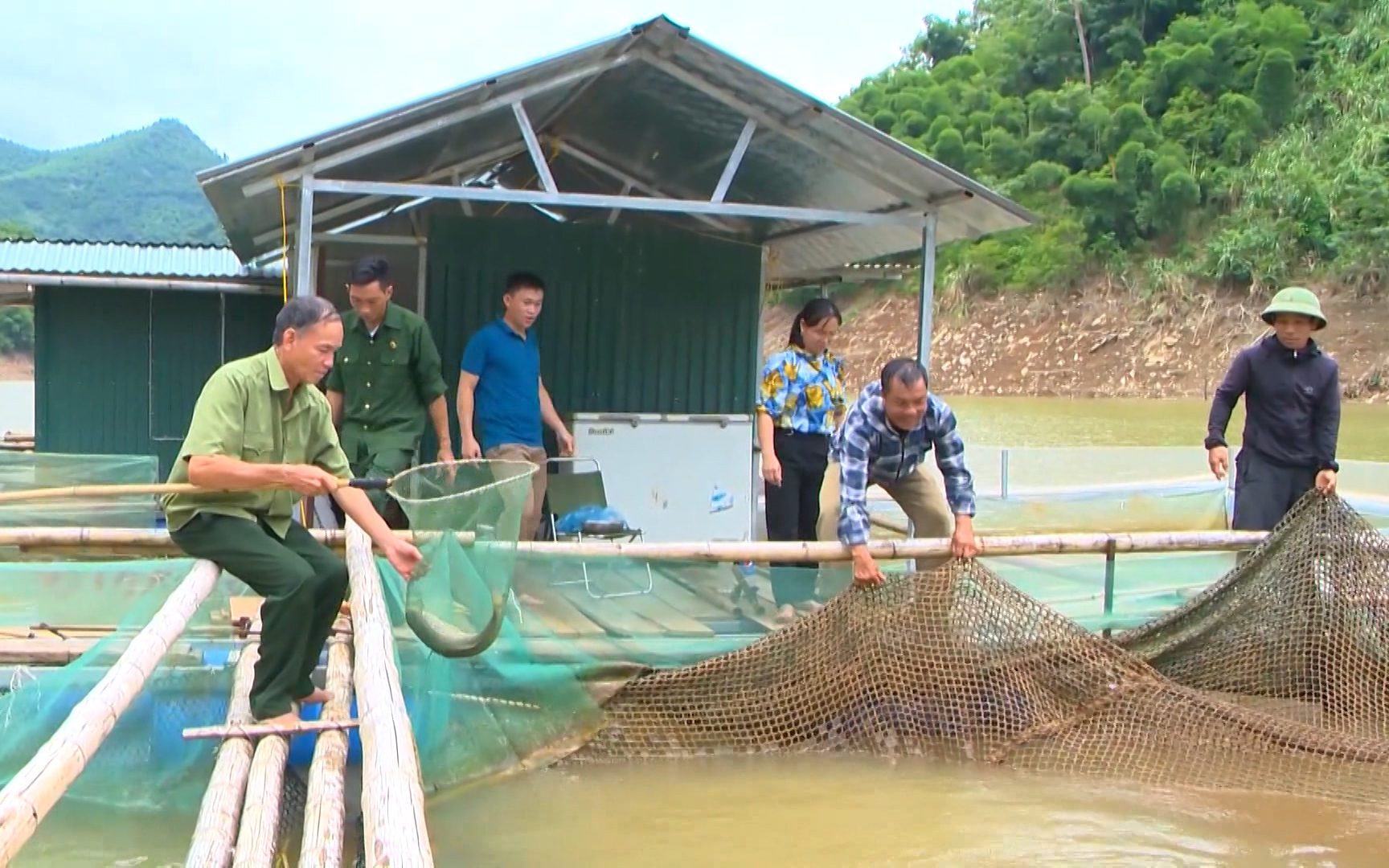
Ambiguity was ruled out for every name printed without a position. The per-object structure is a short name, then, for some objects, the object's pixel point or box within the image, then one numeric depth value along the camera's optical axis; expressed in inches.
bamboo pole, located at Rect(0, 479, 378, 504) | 148.3
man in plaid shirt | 189.9
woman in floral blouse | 239.9
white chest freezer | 308.2
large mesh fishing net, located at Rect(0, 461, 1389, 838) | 167.2
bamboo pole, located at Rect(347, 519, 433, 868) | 84.6
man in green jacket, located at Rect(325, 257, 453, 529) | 233.8
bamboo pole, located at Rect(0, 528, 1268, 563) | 189.3
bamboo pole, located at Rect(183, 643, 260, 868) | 118.6
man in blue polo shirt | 250.8
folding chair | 277.6
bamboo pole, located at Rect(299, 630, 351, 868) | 112.4
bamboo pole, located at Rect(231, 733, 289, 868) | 116.6
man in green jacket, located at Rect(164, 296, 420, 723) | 144.4
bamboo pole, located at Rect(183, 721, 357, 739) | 146.4
